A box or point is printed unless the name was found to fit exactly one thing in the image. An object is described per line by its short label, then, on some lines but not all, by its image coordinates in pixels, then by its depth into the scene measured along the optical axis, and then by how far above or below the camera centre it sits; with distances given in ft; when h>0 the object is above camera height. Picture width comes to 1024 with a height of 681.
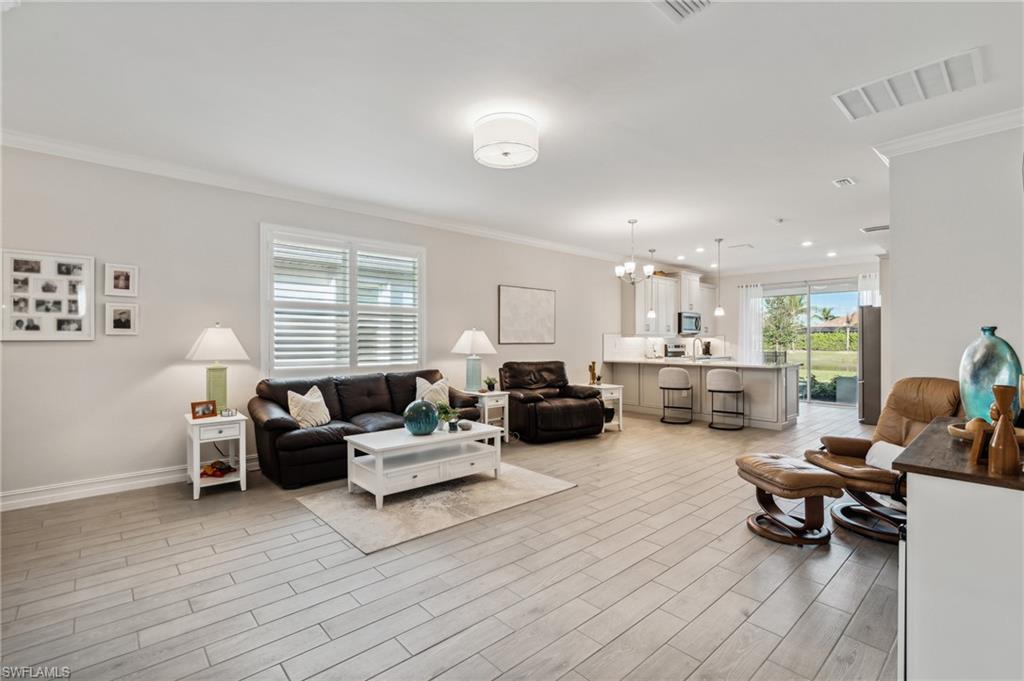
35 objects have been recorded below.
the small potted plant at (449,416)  13.58 -2.22
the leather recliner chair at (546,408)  19.16 -2.83
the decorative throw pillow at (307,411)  14.30 -2.17
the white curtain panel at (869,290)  27.86 +2.97
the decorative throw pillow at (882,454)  9.87 -2.44
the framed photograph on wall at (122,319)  12.85 +0.56
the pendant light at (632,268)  19.02 +3.01
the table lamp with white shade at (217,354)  13.17 -0.40
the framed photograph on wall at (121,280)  12.80 +1.63
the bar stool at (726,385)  21.27 -2.06
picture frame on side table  12.94 -1.93
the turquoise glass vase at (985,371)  6.56 -0.45
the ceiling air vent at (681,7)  6.98 +4.99
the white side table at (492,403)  18.53 -2.55
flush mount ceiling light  10.32 +4.42
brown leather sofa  13.09 -2.57
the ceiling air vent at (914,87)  8.69 +5.02
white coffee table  11.80 -3.26
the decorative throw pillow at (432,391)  17.39 -1.91
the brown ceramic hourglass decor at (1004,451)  4.25 -1.01
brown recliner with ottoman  9.41 -2.58
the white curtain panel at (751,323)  32.27 +1.16
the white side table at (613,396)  22.02 -2.66
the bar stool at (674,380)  22.67 -1.93
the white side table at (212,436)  12.32 -2.62
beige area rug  10.23 -4.14
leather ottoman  9.31 -3.04
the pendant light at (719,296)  24.49 +3.20
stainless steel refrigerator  23.02 -1.24
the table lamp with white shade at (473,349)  19.11 -0.38
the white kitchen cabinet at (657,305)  28.25 +2.15
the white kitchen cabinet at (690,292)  30.77 +3.16
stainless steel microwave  30.40 +1.02
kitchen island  21.71 -2.50
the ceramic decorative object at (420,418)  12.92 -2.17
